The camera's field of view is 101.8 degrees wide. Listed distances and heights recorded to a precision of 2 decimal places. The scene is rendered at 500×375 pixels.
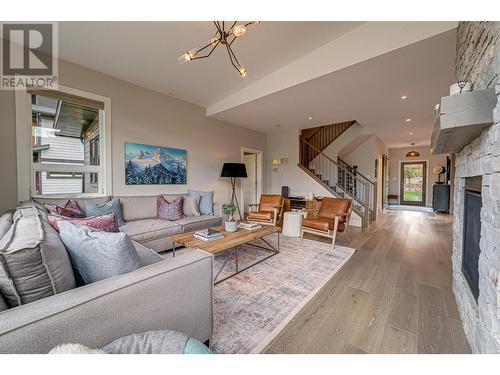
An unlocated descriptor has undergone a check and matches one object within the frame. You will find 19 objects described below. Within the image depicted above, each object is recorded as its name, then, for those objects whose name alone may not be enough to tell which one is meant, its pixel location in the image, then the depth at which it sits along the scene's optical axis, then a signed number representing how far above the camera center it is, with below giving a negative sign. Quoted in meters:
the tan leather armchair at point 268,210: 4.16 -0.60
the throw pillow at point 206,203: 3.89 -0.40
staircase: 5.54 +0.32
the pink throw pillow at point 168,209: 3.39 -0.47
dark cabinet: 6.80 -0.46
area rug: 1.46 -1.09
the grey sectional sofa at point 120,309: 0.69 -0.54
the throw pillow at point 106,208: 2.73 -0.37
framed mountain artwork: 3.56 +0.33
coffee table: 2.14 -0.67
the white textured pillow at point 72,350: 0.65 -0.55
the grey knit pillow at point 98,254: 1.06 -0.39
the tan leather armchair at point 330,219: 3.42 -0.66
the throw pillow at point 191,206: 3.74 -0.45
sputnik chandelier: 1.92 +1.37
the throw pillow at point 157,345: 0.74 -0.62
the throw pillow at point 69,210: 2.28 -0.34
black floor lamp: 4.77 +0.29
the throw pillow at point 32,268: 0.77 -0.36
